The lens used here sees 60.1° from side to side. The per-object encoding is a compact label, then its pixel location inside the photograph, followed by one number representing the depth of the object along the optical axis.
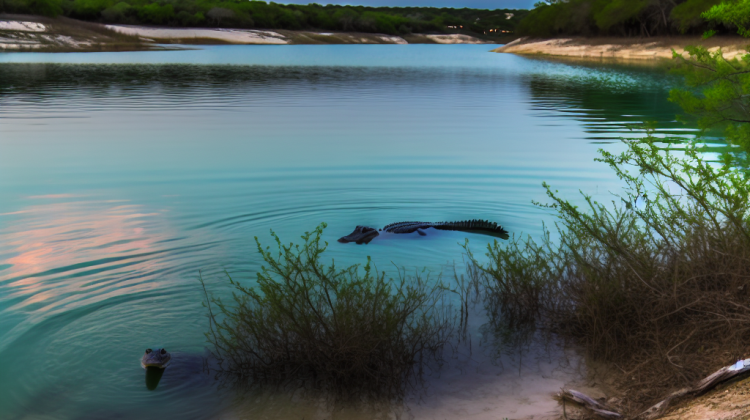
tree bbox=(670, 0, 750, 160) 7.82
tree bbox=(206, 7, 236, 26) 120.19
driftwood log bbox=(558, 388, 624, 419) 5.12
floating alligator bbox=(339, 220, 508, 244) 10.28
